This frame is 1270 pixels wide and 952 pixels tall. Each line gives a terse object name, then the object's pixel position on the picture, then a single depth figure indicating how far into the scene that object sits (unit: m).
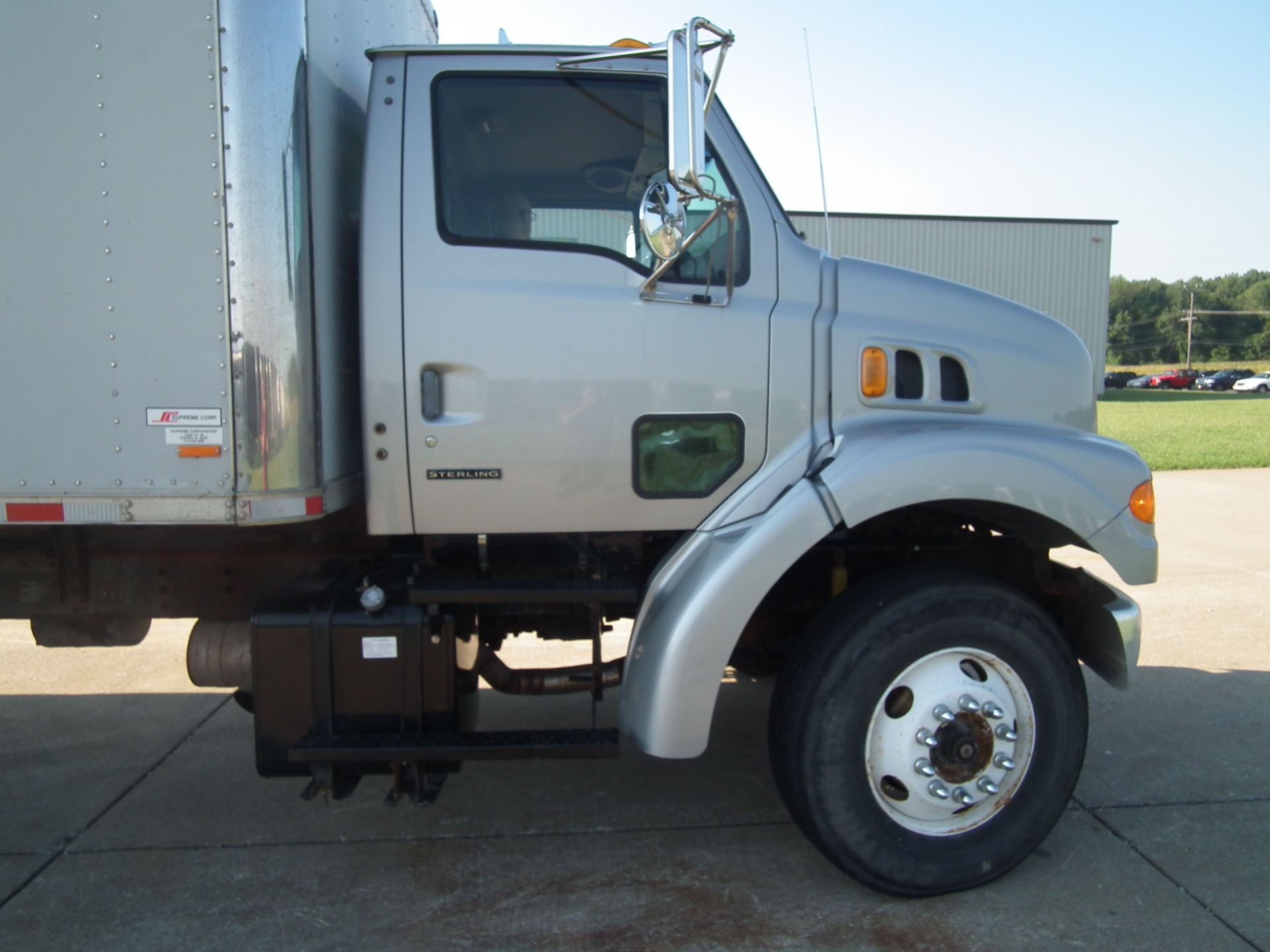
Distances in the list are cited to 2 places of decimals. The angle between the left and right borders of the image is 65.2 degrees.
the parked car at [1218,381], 67.88
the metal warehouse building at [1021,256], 34.56
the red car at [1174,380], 67.25
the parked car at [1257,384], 62.31
